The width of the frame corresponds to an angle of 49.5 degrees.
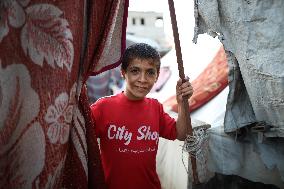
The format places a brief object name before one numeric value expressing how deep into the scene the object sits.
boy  1.78
